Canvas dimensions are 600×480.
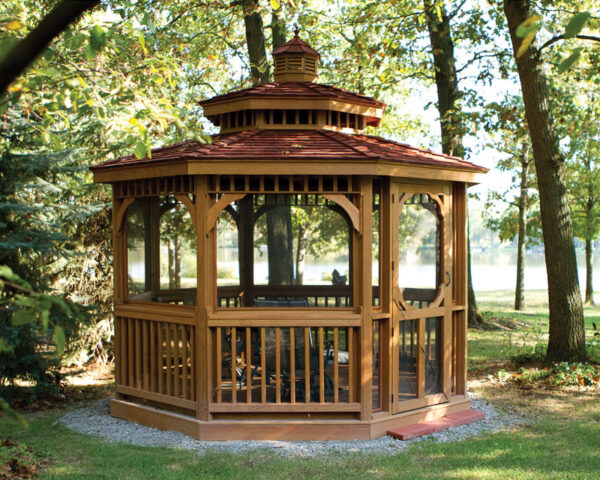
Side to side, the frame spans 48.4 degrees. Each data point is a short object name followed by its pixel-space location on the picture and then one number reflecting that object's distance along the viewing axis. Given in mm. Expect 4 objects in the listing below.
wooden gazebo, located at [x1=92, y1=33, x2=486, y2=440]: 6152
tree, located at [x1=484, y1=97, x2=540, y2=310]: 18406
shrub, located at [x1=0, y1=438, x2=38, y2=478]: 5074
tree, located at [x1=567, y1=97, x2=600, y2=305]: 18328
